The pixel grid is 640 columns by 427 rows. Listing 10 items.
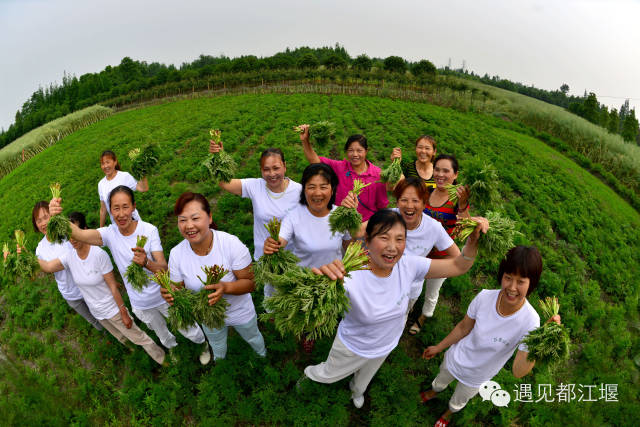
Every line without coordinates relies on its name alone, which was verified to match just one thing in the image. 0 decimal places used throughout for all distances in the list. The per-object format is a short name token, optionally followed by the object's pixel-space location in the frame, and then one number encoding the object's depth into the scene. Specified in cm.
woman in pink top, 433
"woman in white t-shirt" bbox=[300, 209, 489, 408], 249
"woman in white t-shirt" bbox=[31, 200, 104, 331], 397
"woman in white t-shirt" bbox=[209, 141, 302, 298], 369
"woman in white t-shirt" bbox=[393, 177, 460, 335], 338
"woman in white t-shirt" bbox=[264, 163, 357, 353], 329
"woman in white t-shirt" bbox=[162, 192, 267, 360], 295
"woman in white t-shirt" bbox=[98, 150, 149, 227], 515
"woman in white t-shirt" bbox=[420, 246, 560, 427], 266
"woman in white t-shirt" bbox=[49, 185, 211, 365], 343
